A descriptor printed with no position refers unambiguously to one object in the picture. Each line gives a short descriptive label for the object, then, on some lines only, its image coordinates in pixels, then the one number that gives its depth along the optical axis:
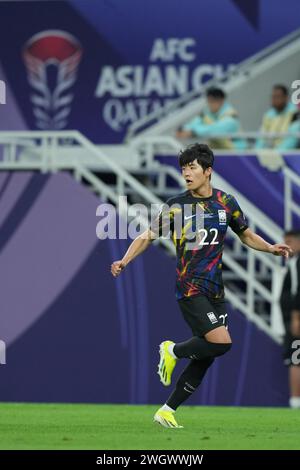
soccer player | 12.77
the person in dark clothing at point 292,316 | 19.05
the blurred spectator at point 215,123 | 20.87
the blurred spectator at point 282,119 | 20.75
